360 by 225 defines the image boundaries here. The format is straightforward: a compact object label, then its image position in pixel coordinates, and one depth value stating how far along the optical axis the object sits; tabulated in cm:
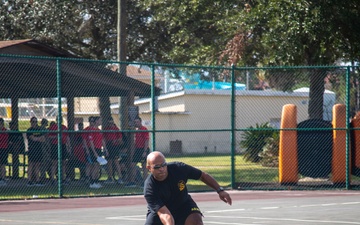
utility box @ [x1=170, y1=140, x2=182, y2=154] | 3337
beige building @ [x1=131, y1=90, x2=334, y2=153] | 3859
